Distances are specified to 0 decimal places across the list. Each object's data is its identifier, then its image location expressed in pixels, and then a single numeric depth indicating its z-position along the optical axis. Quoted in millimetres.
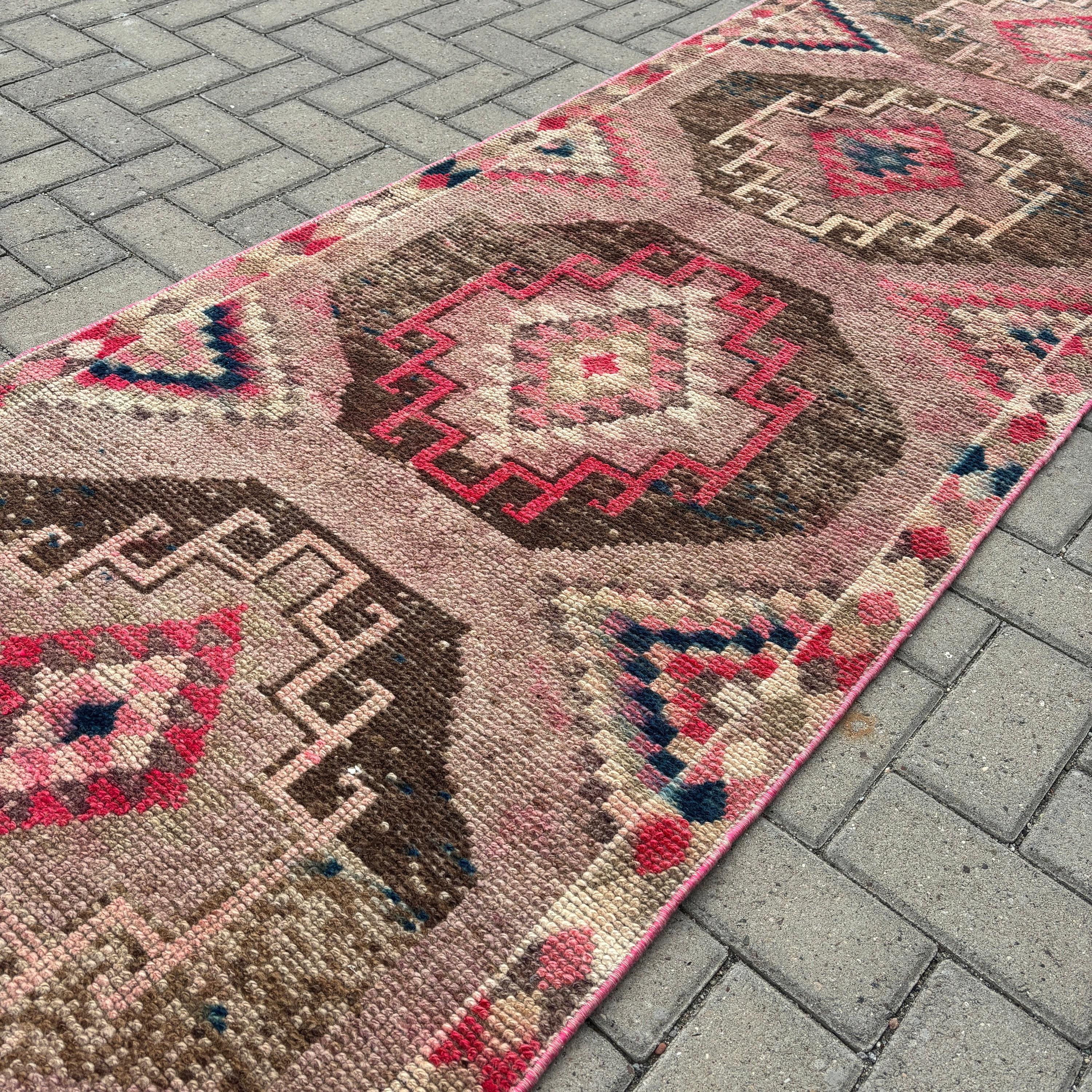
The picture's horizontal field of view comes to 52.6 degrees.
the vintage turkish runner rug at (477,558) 1662
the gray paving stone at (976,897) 1688
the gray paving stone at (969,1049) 1586
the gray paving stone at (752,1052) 1580
